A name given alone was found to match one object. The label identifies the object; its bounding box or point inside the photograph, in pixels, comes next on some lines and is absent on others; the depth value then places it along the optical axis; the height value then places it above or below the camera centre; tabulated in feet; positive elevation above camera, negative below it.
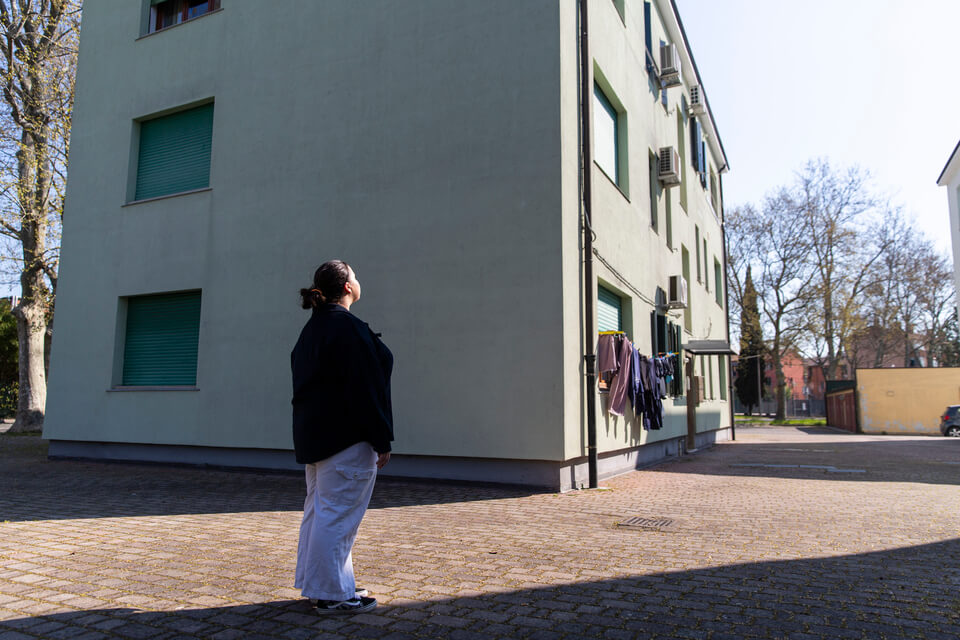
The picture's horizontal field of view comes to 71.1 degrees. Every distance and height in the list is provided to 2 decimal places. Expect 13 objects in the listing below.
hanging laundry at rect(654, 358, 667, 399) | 40.52 +1.26
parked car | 99.76 -2.94
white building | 112.27 +35.86
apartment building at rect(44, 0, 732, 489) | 29.07 +8.99
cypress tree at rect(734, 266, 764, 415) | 147.02 +13.91
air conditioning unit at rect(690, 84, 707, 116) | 65.36 +29.38
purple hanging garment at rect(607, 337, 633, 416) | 33.22 +1.01
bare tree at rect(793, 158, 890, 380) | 135.64 +27.36
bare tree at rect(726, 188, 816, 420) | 140.15 +30.34
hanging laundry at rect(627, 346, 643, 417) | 35.47 +0.74
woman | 11.33 -0.62
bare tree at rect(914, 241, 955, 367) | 150.52 +25.60
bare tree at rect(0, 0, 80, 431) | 60.90 +23.47
